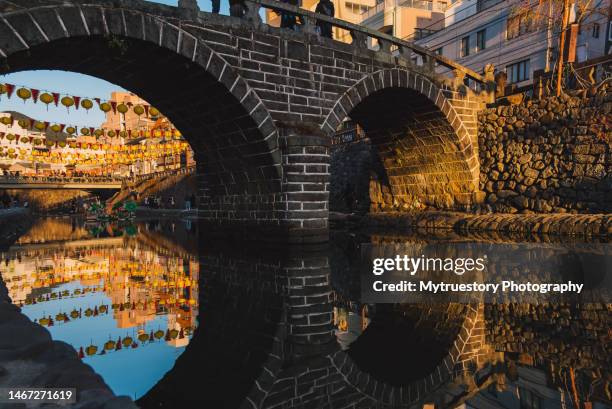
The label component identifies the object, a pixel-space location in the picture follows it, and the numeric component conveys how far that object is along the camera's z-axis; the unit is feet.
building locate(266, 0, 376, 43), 167.32
